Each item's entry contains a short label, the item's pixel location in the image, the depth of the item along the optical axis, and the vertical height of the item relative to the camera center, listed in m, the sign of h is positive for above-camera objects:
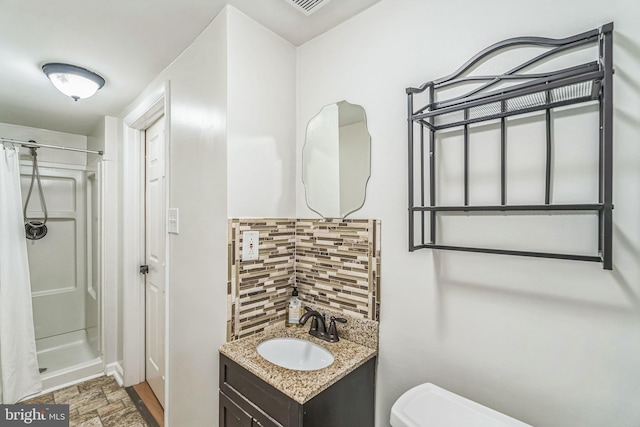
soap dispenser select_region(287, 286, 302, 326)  1.44 -0.52
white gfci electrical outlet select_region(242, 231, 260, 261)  1.27 -0.16
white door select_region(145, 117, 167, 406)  2.08 -0.35
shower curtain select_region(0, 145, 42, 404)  2.07 -0.67
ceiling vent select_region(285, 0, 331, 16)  1.20 +0.90
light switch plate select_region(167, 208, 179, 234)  1.61 -0.06
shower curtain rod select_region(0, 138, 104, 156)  2.11 +0.52
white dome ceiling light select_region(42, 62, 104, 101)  1.65 +0.80
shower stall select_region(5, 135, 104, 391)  2.71 -0.47
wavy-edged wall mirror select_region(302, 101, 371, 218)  1.27 +0.25
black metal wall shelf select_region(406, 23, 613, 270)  0.66 +0.31
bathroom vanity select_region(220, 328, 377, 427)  0.93 -0.66
